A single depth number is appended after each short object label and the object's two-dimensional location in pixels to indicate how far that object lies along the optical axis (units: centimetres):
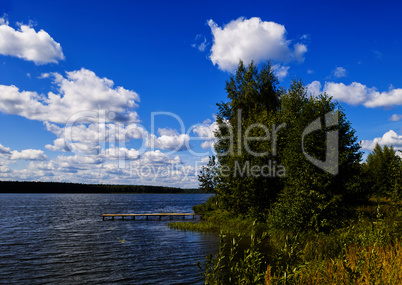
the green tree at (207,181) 3397
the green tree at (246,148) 2602
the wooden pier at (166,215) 4459
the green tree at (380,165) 4916
